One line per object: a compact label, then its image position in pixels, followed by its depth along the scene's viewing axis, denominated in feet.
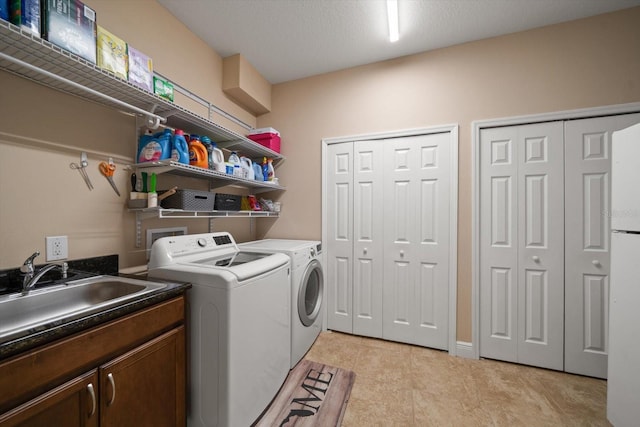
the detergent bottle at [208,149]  5.98
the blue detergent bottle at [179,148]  5.10
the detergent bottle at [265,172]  8.45
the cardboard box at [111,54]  4.03
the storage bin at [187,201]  5.23
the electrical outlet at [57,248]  4.06
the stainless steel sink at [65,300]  2.74
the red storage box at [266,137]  8.46
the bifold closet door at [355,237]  8.07
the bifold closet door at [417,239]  7.37
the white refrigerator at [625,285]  4.17
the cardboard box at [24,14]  3.15
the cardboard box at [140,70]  4.53
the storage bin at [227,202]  6.41
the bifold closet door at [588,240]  6.07
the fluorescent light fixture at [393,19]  5.47
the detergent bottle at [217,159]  6.09
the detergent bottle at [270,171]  8.48
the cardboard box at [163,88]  5.08
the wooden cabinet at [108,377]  2.33
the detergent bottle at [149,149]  5.02
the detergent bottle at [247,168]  7.29
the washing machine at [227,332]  4.06
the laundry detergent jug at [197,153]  5.57
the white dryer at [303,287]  6.42
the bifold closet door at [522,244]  6.45
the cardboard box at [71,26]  3.37
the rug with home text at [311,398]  4.84
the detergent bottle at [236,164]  6.87
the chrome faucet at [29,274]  3.49
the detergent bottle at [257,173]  8.00
